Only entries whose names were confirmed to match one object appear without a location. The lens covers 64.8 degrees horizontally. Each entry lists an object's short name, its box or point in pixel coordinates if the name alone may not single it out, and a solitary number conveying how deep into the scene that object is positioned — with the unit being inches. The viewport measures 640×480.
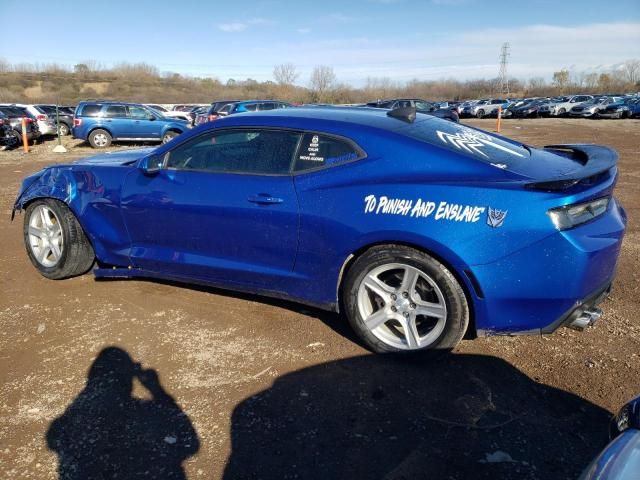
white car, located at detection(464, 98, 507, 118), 1672.0
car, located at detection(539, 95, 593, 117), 1508.4
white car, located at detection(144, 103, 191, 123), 1030.4
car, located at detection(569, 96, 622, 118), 1390.3
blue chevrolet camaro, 109.3
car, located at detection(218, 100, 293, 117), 729.0
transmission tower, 3384.8
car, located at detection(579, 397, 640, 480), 53.9
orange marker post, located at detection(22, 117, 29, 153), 619.8
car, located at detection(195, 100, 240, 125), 773.1
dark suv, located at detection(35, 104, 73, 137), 869.7
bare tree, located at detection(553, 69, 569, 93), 3543.1
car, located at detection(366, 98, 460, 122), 973.8
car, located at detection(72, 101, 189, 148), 677.3
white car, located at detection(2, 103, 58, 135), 737.0
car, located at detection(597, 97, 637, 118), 1304.1
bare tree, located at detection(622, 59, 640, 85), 3245.6
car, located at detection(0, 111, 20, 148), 653.3
